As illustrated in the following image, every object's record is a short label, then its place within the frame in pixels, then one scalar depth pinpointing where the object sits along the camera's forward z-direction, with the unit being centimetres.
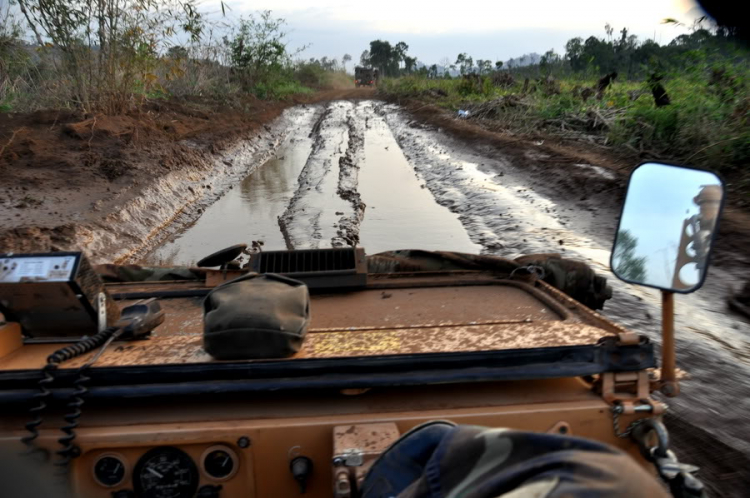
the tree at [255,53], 2950
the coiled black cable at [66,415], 159
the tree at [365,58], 7279
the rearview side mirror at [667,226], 173
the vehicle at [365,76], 5288
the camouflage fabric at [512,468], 89
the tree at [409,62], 6884
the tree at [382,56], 7006
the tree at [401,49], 7006
